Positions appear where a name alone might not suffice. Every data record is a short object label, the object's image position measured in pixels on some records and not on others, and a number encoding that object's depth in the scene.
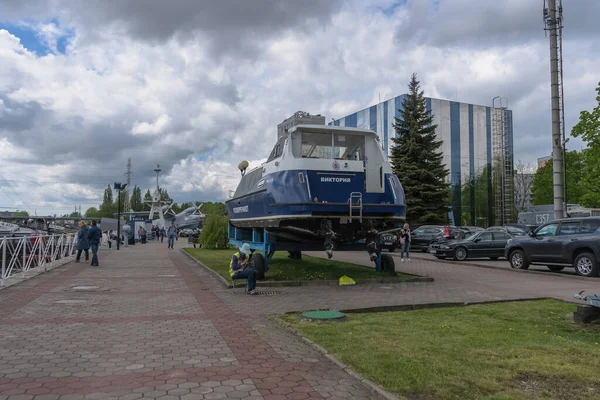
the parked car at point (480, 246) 21.50
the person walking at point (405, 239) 19.95
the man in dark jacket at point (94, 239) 18.59
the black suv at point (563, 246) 14.37
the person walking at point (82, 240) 19.56
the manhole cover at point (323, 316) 7.62
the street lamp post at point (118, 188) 32.69
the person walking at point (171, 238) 35.64
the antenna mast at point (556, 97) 19.92
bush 30.78
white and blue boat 11.48
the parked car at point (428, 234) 27.52
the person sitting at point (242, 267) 10.80
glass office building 52.94
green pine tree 37.78
